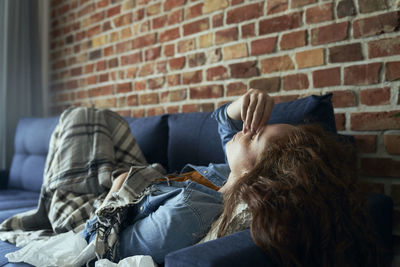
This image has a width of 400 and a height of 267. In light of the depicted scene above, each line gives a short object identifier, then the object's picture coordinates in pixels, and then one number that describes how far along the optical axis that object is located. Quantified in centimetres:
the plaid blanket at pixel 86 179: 112
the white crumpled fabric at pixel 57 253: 103
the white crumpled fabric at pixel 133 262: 89
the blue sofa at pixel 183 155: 71
